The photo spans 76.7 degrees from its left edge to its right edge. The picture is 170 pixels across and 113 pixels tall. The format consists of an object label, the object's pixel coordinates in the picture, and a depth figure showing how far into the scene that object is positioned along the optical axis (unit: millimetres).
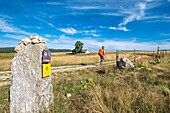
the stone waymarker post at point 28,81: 2196
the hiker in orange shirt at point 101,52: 11339
